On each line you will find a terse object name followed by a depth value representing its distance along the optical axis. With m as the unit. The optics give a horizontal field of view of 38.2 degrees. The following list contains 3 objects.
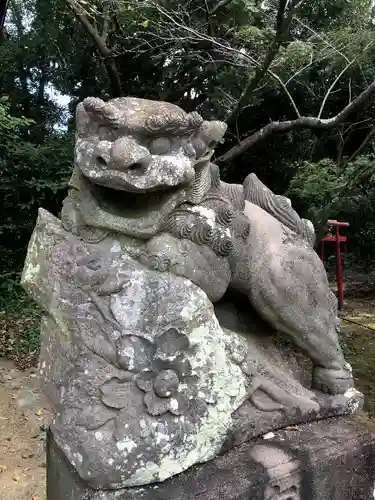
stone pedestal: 1.21
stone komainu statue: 1.20
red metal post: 5.75
